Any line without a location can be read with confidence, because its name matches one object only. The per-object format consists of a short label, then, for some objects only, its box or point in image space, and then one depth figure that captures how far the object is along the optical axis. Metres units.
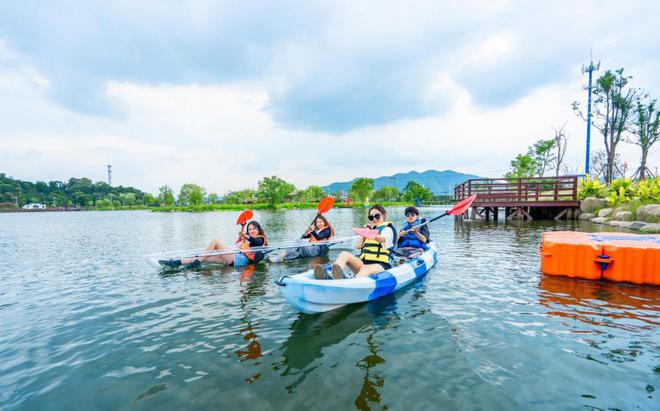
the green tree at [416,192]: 85.00
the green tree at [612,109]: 26.84
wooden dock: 21.03
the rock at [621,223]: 14.65
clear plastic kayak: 8.88
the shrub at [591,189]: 20.62
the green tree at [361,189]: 77.06
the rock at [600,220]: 17.44
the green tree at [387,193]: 97.21
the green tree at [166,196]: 93.05
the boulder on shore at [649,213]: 14.14
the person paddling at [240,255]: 9.02
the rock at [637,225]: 13.91
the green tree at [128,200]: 109.19
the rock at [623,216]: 15.77
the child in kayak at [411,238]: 8.46
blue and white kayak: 4.85
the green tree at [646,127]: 25.58
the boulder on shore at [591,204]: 19.78
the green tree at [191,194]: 77.25
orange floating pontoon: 6.24
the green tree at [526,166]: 37.03
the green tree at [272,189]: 63.12
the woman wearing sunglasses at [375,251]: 5.94
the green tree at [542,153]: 36.81
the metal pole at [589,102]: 27.45
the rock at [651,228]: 12.74
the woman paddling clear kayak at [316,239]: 10.14
